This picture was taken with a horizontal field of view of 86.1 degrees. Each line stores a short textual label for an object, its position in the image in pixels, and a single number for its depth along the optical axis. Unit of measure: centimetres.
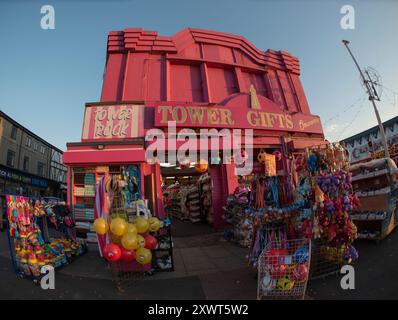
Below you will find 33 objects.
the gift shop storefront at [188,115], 847
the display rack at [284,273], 350
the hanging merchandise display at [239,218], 735
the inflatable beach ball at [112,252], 418
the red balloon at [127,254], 439
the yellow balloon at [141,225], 463
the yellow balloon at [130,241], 425
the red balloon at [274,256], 380
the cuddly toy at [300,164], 485
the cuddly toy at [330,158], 466
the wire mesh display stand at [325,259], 419
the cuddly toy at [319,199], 396
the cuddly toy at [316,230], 388
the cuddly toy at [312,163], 462
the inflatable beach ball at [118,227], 425
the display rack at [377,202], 576
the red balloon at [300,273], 346
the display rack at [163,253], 517
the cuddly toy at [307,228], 396
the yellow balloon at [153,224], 493
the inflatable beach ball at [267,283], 355
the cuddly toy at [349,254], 429
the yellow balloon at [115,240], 452
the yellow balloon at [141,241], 443
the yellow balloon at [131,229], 441
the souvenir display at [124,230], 429
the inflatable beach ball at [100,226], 427
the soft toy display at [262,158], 722
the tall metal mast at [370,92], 1402
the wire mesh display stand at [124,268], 468
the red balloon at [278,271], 364
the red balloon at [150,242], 480
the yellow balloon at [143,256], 445
